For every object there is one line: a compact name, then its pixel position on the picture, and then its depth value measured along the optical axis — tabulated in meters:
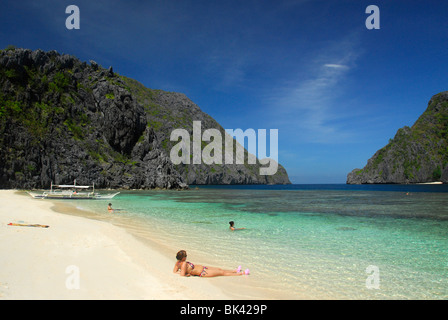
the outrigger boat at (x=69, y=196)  45.12
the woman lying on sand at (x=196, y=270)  8.66
